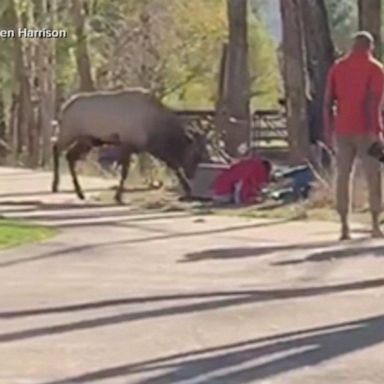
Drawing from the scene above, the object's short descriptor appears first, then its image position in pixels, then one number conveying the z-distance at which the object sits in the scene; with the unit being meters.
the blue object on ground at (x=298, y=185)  21.41
